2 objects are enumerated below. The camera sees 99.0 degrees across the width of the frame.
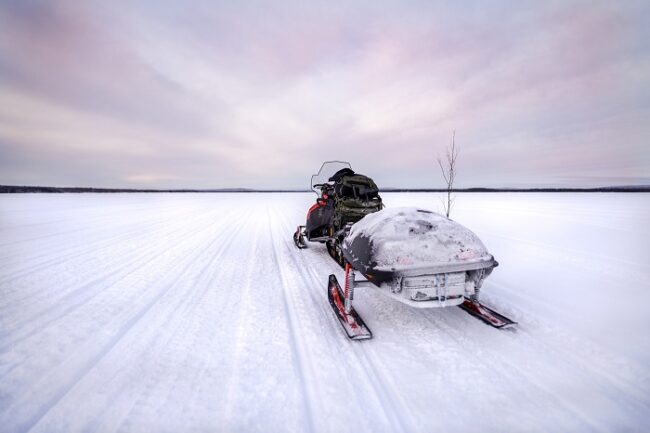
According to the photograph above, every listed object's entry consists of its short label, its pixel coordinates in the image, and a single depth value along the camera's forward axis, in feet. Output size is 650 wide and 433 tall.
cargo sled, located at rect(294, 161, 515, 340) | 9.48
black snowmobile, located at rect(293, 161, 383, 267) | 20.75
